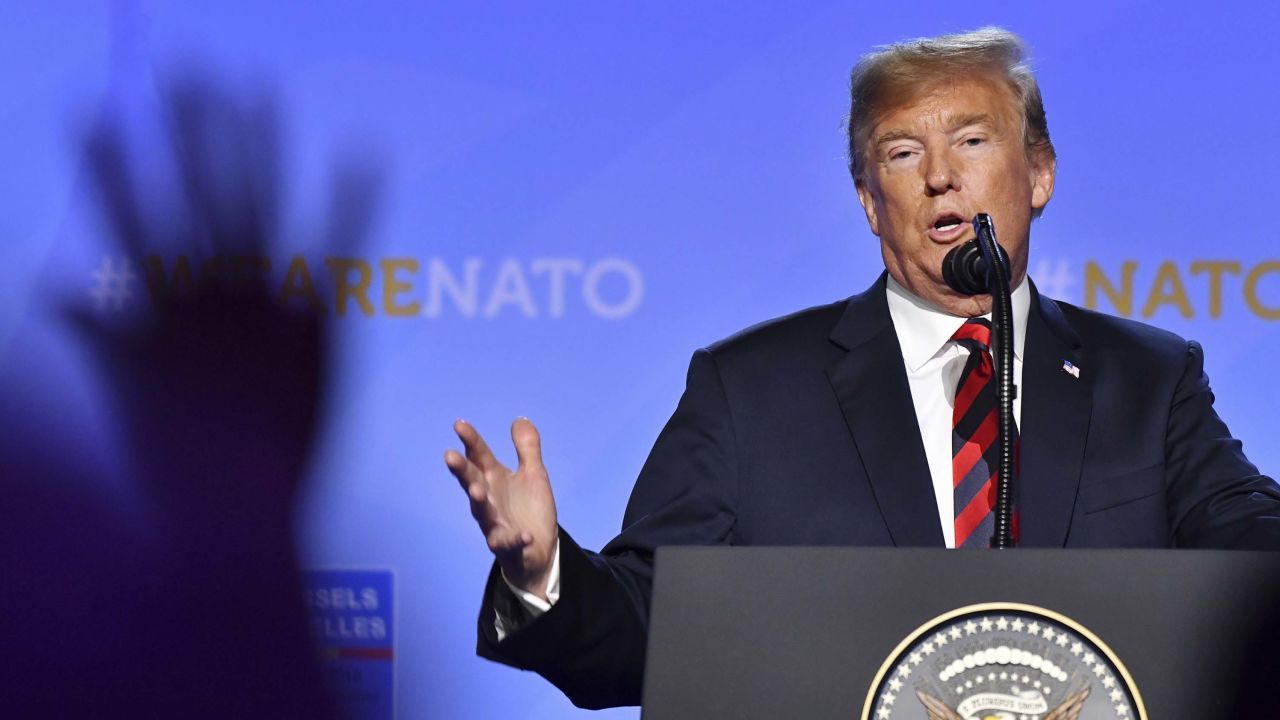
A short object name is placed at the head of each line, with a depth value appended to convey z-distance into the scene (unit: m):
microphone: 7.18
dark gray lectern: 6.95
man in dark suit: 7.40
